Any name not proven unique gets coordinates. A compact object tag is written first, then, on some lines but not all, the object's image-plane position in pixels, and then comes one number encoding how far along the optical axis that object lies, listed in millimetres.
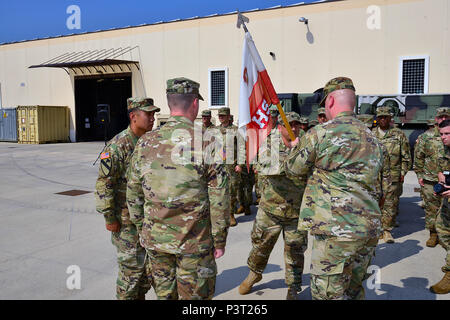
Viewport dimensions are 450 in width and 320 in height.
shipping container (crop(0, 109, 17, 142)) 25031
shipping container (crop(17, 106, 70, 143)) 23750
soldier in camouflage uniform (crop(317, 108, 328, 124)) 7938
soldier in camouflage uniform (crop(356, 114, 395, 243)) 5837
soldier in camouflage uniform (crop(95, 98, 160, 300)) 3283
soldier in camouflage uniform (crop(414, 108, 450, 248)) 5555
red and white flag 3873
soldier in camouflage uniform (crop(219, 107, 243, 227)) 6957
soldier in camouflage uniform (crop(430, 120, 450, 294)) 4016
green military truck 12320
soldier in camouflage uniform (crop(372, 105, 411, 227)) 6336
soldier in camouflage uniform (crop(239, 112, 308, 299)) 3811
